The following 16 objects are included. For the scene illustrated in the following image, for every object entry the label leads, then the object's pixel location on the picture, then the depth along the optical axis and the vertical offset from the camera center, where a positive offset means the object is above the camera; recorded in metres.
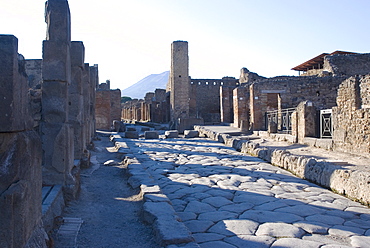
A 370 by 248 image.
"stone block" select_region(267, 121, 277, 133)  14.16 -0.17
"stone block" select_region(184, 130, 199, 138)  16.75 -0.51
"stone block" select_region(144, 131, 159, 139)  16.24 -0.52
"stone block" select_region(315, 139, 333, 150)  10.05 -0.63
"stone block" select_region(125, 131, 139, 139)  16.09 -0.51
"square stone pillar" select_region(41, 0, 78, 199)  4.91 +0.34
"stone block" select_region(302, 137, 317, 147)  10.95 -0.60
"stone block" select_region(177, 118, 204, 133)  21.34 +0.04
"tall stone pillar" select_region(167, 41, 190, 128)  26.28 +3.45
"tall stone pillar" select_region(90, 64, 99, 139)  13.51 +1.11
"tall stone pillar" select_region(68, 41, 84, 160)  7.31 +0.46
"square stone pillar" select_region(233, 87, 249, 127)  19.55 +1.09
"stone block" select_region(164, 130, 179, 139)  16.61 -0.54
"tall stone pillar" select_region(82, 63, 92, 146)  9.84 +0.87
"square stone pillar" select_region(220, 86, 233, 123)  24.70 +1.46
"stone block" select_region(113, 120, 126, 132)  20.08 -0.11
